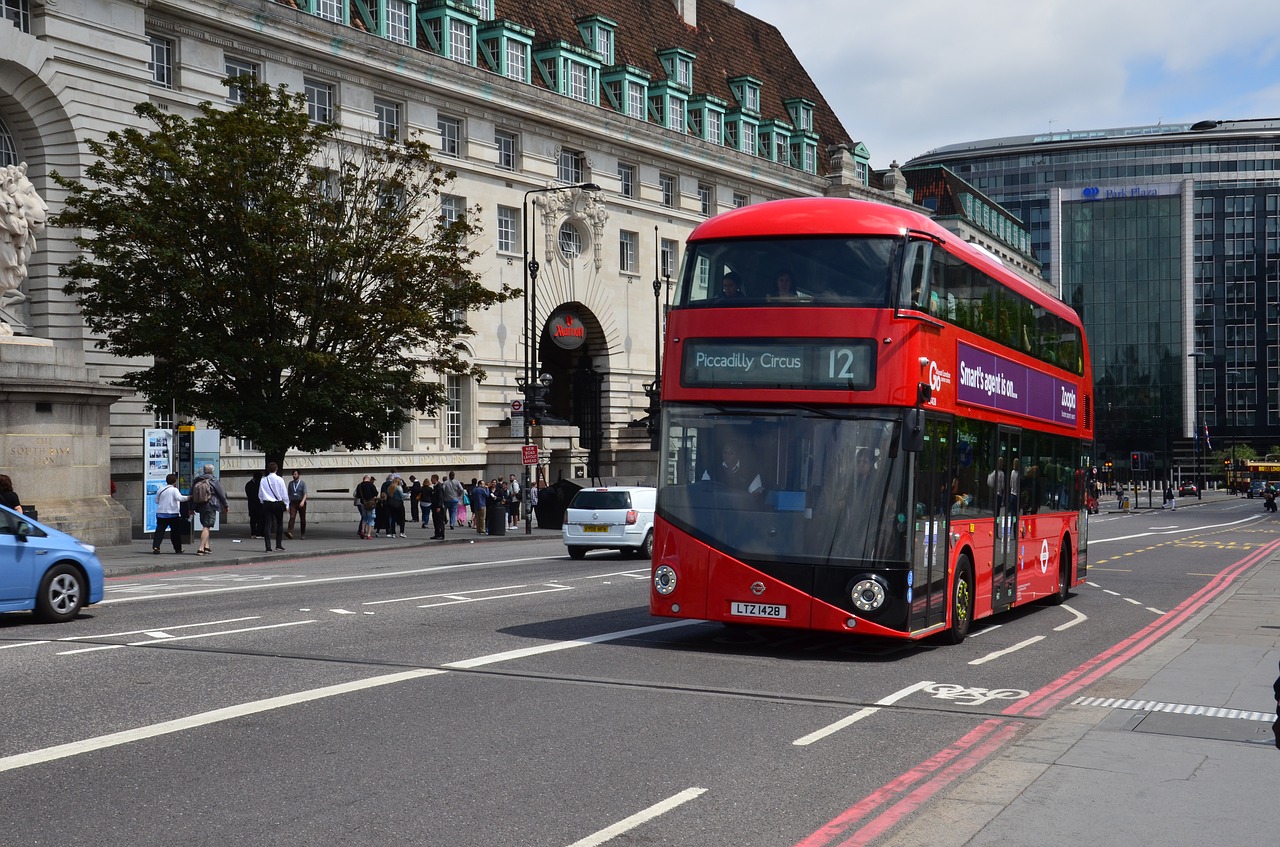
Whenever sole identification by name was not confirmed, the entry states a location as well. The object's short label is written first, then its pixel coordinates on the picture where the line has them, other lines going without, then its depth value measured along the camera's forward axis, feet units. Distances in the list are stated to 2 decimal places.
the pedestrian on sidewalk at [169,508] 87.15
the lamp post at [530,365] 128.67
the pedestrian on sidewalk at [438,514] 117.99
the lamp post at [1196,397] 433.48
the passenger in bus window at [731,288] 41.75
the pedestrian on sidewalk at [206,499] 89.45
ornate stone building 119.96
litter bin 125.70
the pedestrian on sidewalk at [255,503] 102.58
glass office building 432.66
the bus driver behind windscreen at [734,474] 41.04
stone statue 85.87
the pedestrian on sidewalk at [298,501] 111.86
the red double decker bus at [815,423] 40.19
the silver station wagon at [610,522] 93.56
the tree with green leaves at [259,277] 103.76
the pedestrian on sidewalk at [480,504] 128.77
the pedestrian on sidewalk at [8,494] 71.67
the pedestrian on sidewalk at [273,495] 95.35
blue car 47.11
